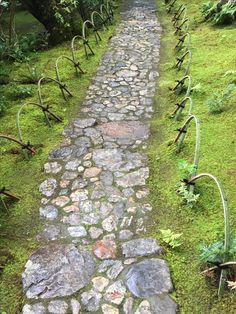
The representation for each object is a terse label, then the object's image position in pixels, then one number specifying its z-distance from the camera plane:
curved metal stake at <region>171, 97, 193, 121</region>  4.95
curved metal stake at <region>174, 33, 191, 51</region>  7.74
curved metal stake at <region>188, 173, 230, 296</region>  2.61
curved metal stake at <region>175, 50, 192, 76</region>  6.68
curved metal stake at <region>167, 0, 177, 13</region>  11.47
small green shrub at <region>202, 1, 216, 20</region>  8.98
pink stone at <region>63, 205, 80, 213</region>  3.68
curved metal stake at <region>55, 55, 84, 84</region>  6.70
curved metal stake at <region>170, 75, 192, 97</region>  5.69
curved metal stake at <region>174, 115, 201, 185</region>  3.61
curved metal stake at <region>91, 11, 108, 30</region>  9.69
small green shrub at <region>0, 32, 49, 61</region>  7.37
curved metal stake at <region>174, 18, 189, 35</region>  8.79
